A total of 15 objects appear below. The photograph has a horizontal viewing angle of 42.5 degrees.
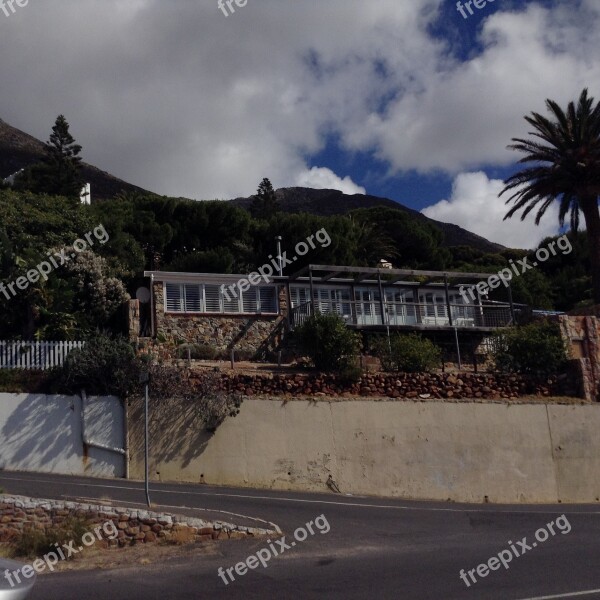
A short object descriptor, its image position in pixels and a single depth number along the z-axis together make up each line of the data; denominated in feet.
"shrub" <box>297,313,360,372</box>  84.02
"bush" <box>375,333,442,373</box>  86.84
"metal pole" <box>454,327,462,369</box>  98.86
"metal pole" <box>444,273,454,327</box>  106.42
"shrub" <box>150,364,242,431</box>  68.80
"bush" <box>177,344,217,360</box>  92.48
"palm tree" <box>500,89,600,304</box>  104.88
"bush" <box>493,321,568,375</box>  89.92
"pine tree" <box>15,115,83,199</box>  170.50
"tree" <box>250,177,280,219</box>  200.03
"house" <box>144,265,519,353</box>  99.66
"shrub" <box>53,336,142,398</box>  68.13
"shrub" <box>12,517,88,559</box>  40.40
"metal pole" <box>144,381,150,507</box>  47.34
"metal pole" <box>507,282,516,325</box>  110.73
